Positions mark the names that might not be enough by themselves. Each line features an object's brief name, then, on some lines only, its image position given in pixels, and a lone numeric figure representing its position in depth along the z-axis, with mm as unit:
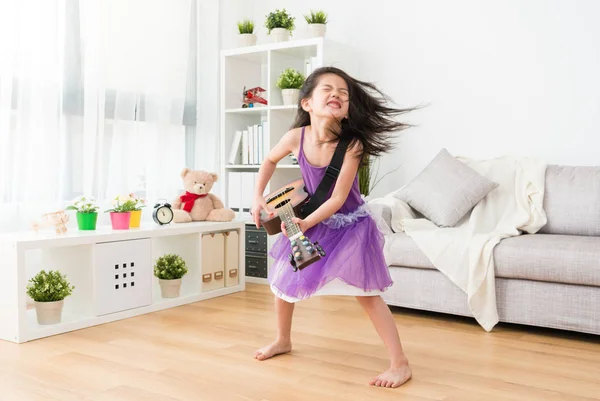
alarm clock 3299
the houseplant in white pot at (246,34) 4160
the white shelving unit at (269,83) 3908
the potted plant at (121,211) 3109
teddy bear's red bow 3594
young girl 2098
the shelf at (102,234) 2614
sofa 2633
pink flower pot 3105
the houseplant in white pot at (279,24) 3990
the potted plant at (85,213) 3003
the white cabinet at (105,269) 2557
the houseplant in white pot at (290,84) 3904
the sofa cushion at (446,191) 3229
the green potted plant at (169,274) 3314
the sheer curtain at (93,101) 3146
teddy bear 3588
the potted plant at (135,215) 3201
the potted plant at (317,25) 3883
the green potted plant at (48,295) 2670
